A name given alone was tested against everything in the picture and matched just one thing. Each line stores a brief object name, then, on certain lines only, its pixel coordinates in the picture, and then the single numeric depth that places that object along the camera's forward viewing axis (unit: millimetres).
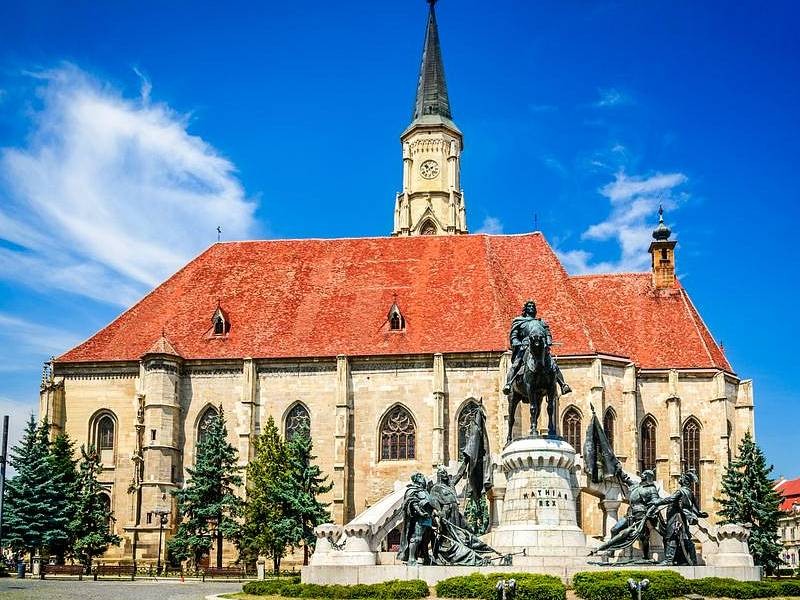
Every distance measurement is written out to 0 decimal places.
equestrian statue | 23984
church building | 47031
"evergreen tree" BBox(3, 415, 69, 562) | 42406
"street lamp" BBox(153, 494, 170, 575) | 44875
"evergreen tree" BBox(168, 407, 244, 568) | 43156
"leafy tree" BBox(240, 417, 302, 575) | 40719
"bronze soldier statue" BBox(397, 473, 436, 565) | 23016
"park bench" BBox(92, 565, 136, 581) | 39812
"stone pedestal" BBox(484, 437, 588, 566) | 23031
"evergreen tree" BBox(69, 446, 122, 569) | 42938
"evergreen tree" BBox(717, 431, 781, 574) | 43719
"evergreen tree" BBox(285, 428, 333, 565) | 41219
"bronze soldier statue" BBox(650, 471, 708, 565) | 23453
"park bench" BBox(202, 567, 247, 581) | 39062
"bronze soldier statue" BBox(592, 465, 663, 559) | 23672
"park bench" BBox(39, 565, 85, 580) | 40000
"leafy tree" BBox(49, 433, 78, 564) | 43281
